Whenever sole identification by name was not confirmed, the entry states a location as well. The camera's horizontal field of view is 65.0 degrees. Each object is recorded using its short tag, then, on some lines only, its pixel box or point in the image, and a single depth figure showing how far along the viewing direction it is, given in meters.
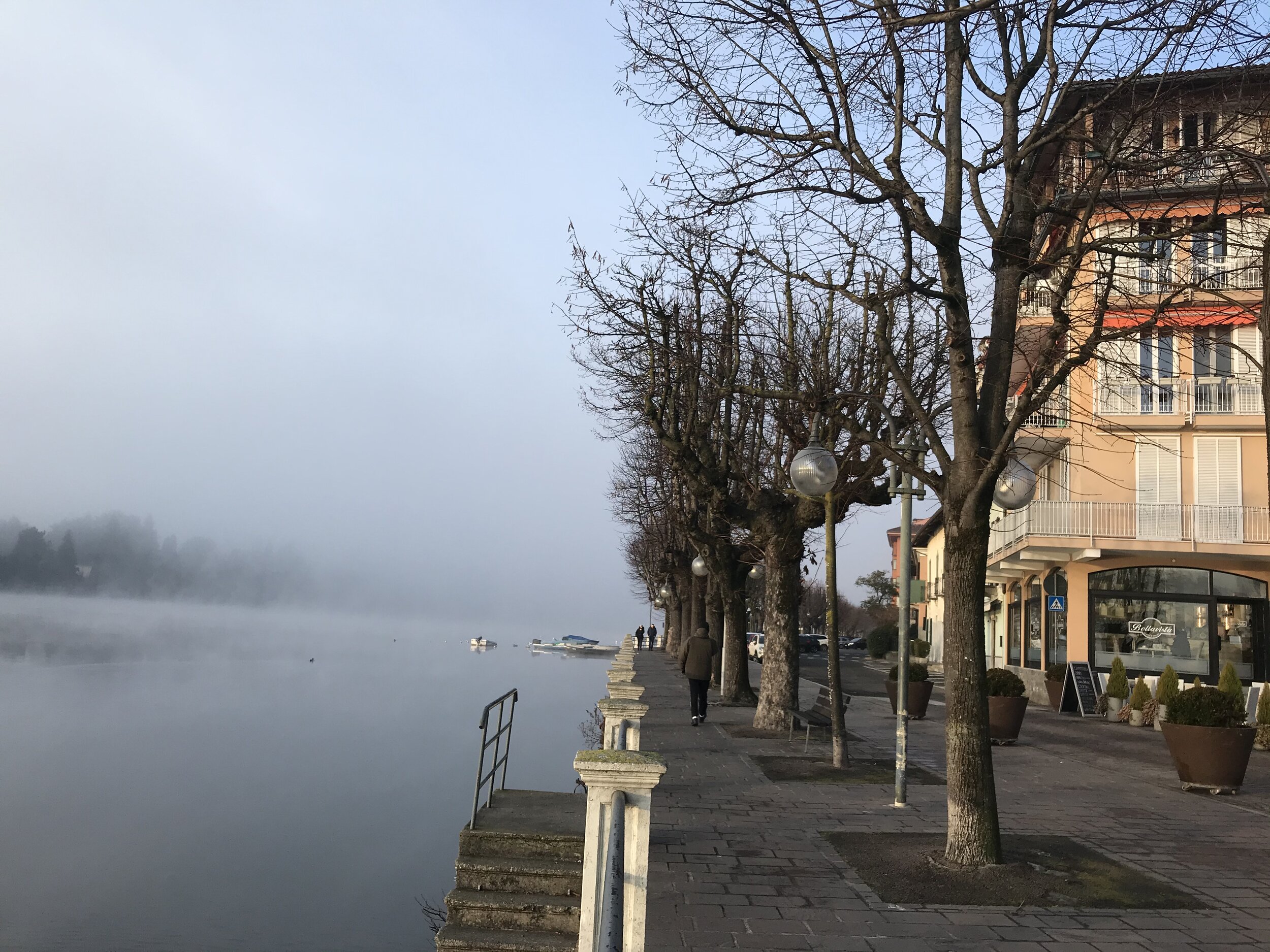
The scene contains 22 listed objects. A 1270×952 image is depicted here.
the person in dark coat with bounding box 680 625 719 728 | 17.36
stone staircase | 8.25
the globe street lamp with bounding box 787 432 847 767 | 11.41
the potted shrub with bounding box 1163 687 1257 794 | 11.62
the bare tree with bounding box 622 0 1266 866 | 7.47
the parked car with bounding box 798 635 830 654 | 67.62
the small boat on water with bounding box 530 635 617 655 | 117.88
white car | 55.69
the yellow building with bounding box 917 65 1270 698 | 26.86
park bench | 14.77
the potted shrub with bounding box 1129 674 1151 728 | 20.90
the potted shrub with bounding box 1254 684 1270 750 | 16.86
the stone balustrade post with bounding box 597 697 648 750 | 7.38
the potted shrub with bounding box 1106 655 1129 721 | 22.14
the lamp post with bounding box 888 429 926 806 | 10.36
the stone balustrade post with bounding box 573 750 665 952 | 3.34
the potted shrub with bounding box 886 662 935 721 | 20.12
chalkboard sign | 23.64
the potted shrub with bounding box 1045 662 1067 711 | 25.53
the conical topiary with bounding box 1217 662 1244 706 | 18.00
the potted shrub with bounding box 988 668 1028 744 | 16.47
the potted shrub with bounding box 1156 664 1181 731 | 18.36
